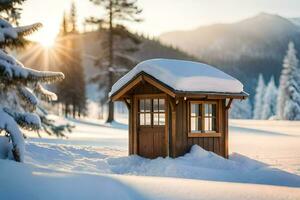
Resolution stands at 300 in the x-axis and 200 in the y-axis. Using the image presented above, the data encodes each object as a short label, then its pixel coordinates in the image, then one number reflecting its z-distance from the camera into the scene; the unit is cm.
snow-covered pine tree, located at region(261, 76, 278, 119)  9169
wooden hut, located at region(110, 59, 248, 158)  1634
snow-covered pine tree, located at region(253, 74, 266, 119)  9988
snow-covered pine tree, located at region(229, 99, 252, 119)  10935
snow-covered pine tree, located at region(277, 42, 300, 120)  6122
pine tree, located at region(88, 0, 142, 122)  4053
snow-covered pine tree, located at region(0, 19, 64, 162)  1122
